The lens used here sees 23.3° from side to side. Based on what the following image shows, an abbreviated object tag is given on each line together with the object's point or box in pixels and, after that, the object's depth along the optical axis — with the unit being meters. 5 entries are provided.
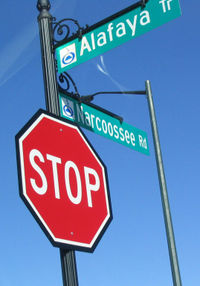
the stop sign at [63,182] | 2.66
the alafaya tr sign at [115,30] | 4.77
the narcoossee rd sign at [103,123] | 5.50
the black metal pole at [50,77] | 2.94
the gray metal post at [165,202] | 6.99
